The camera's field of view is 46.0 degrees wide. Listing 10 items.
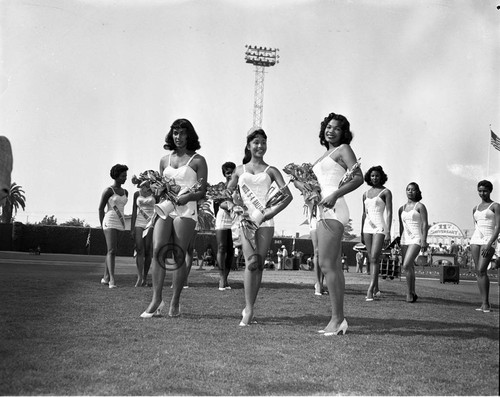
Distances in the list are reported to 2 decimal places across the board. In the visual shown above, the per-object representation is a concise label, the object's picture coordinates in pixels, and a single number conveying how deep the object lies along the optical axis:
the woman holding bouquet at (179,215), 6.52
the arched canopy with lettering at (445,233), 49.72
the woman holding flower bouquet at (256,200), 6.28
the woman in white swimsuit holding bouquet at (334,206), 5.66
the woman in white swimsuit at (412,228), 9.80
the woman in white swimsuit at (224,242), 10.59
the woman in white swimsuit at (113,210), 10.30
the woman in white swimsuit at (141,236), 10.51
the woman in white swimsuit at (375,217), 10.04
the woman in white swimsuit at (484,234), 8.88
